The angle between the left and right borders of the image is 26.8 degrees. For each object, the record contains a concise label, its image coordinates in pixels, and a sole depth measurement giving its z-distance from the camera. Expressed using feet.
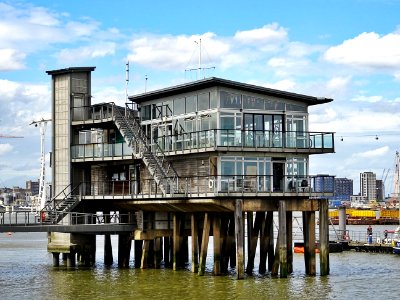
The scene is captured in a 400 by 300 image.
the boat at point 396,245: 260.21
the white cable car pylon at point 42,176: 453.58
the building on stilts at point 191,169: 181.27
